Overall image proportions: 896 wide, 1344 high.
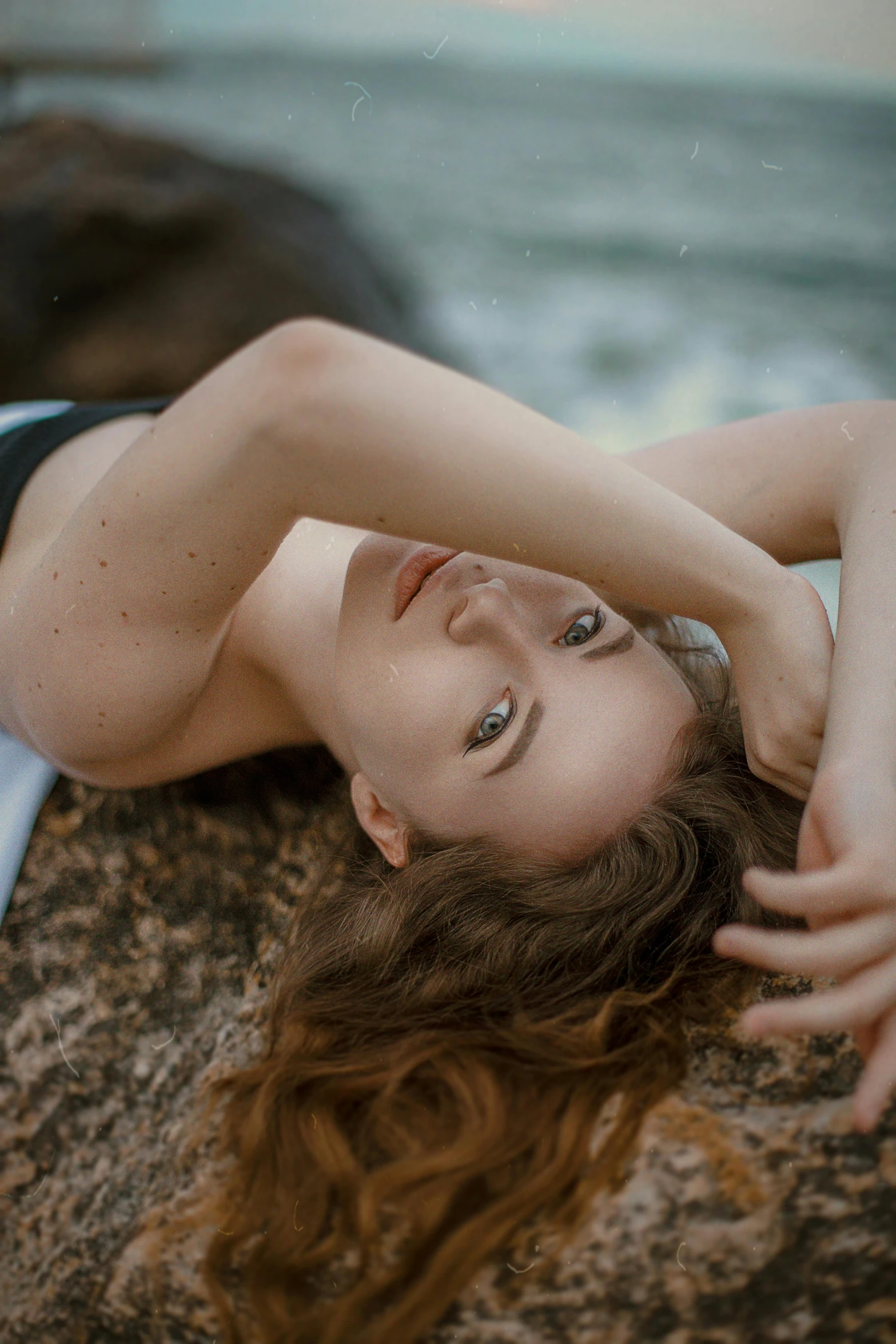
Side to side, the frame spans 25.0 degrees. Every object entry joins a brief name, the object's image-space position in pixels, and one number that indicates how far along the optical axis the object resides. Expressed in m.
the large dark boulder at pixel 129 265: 1.63
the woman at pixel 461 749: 0.83
